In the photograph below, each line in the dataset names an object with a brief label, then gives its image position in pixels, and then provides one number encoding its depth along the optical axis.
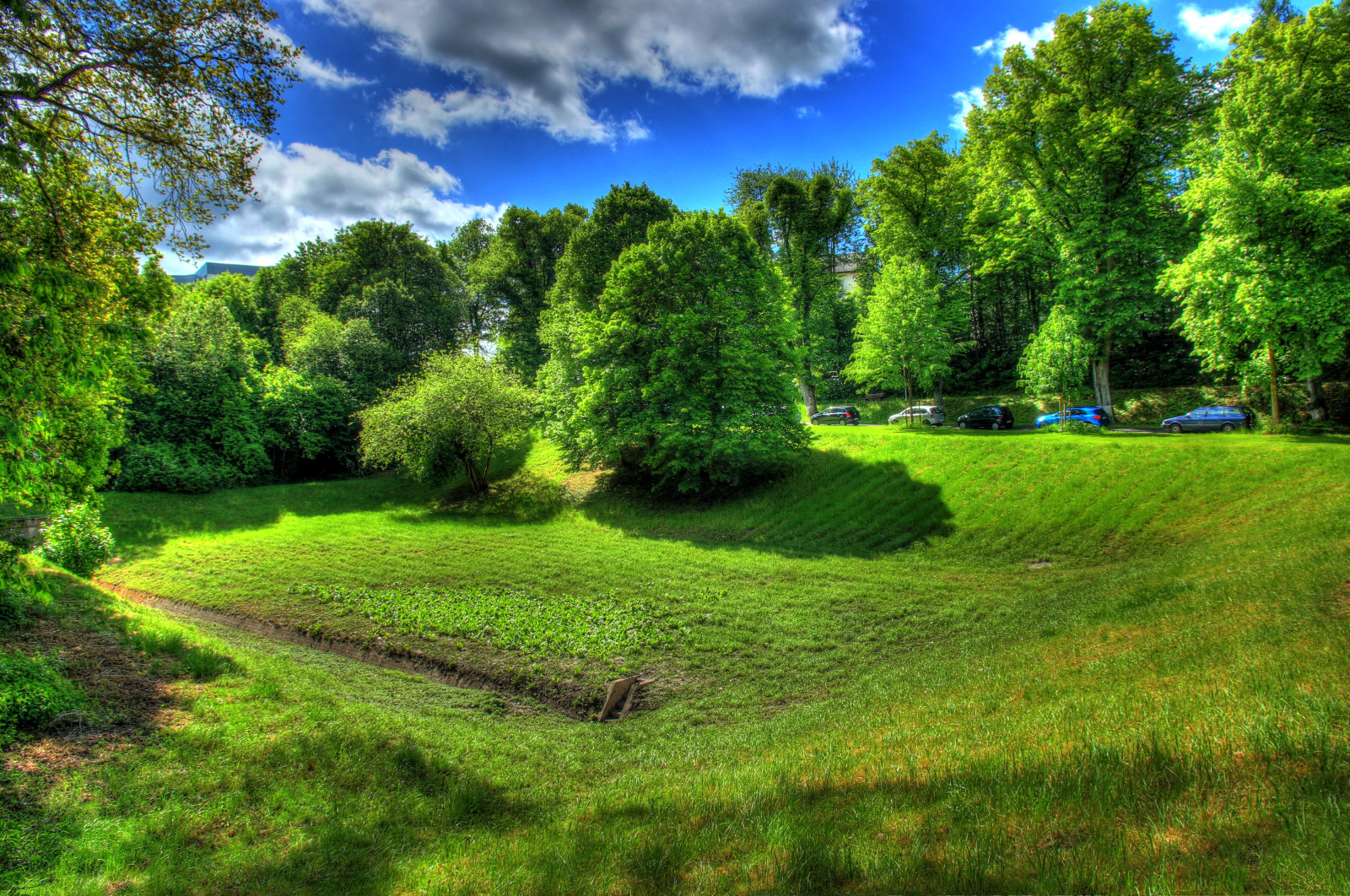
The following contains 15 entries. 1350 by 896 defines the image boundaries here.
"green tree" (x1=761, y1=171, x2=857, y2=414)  42.56
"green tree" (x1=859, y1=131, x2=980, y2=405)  41.03
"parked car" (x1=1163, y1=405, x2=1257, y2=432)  26.75
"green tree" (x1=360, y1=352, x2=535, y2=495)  30.61
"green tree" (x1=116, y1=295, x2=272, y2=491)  30.62
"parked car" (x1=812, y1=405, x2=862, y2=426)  41.31
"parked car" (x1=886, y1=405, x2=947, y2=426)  37.16
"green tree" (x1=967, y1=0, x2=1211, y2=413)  29.61
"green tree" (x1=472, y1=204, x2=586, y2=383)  45.50
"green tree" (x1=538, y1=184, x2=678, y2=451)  32.25
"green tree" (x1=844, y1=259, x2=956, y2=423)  34.94
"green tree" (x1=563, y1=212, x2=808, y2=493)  25.12
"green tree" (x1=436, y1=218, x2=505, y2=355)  49.88
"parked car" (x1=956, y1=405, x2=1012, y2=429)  34.23
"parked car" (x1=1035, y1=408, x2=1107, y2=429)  30.02
